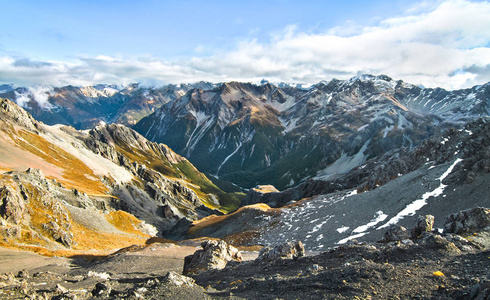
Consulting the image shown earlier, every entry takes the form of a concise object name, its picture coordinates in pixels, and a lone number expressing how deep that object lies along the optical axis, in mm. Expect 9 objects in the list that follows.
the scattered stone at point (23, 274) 29634
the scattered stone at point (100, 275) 32312
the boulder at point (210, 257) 37578
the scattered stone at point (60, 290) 20312
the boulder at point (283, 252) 31672
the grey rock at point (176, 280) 22234
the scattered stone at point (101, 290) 19939
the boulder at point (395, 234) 35297
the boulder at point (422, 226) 33781
